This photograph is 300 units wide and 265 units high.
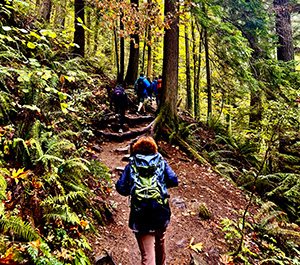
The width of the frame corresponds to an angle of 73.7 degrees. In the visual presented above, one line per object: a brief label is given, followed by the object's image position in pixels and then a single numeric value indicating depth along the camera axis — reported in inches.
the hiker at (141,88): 392.3
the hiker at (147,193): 96.2
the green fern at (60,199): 112.7
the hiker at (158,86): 460.6
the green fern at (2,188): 90.5
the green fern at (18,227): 85.4
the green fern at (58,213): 109.3
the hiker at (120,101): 326.3
